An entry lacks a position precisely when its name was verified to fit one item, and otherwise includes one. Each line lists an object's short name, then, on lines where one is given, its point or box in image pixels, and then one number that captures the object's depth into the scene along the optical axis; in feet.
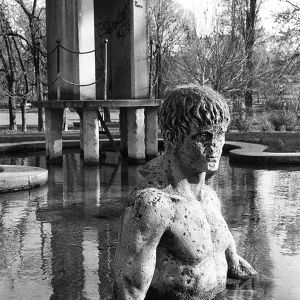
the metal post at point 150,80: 48.92
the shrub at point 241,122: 83.92
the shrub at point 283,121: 85.15
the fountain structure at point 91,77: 43.70
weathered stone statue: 8.80
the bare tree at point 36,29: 87.61
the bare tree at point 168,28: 114.01
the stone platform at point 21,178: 32.53
